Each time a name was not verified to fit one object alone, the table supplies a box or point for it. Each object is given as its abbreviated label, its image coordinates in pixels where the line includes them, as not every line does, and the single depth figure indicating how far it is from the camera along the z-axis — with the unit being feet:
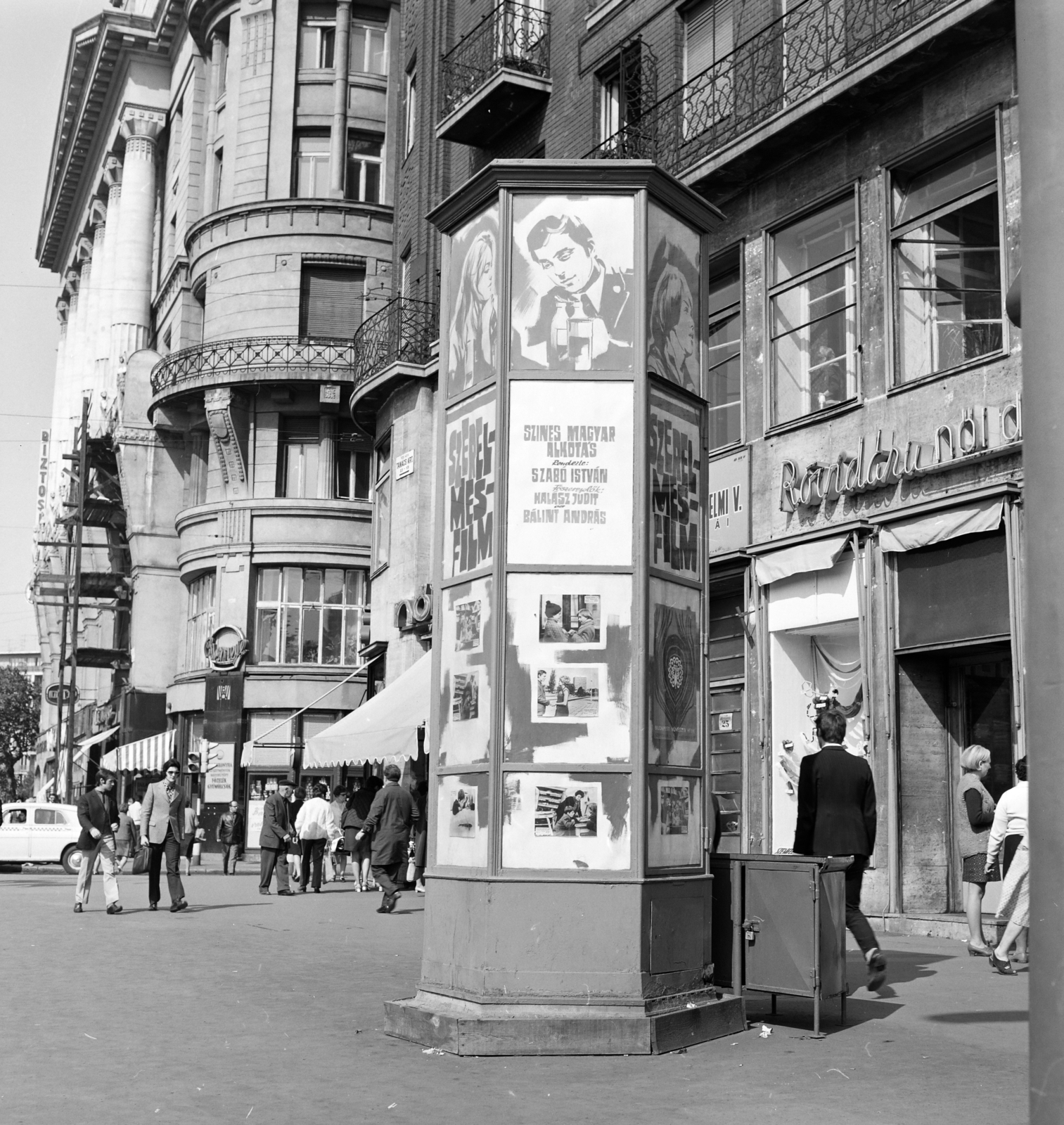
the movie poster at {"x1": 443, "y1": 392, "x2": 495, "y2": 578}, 29.86
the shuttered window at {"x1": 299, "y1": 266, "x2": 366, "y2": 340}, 140.05
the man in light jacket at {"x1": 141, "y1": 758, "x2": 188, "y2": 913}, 62.80
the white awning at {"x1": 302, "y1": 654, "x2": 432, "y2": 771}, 70.74
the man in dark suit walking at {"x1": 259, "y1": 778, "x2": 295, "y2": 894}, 75.15
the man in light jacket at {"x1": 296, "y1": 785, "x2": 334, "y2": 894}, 79.05
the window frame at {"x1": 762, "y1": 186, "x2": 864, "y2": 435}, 56.80
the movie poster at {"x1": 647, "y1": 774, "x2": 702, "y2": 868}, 28.55
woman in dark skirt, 41.09
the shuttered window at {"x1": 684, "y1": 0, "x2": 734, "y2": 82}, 67.26
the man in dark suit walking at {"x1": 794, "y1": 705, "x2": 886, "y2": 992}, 33.17
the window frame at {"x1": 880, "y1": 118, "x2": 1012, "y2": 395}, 50.08
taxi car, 109.91
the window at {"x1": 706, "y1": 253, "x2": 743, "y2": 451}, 65.10
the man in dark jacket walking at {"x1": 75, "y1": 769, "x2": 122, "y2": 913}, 60.79
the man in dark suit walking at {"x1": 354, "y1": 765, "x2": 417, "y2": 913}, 61.82
